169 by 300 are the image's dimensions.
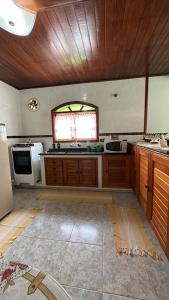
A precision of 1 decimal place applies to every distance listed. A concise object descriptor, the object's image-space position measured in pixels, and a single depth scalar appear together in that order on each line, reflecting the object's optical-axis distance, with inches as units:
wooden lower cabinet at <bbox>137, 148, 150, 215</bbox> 83.2
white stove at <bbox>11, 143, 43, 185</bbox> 136.6
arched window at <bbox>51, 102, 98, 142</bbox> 148.8
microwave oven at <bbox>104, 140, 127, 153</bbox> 124.3
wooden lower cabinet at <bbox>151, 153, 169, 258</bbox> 57.1
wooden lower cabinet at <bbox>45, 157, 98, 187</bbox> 129.6
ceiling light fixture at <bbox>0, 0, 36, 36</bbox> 47.5
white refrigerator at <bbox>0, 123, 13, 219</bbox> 89.8
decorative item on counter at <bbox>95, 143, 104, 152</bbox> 137.6
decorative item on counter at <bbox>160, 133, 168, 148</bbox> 81.5
